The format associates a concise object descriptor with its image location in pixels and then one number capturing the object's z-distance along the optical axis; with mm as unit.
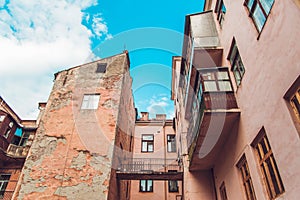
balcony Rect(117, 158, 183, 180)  11516
